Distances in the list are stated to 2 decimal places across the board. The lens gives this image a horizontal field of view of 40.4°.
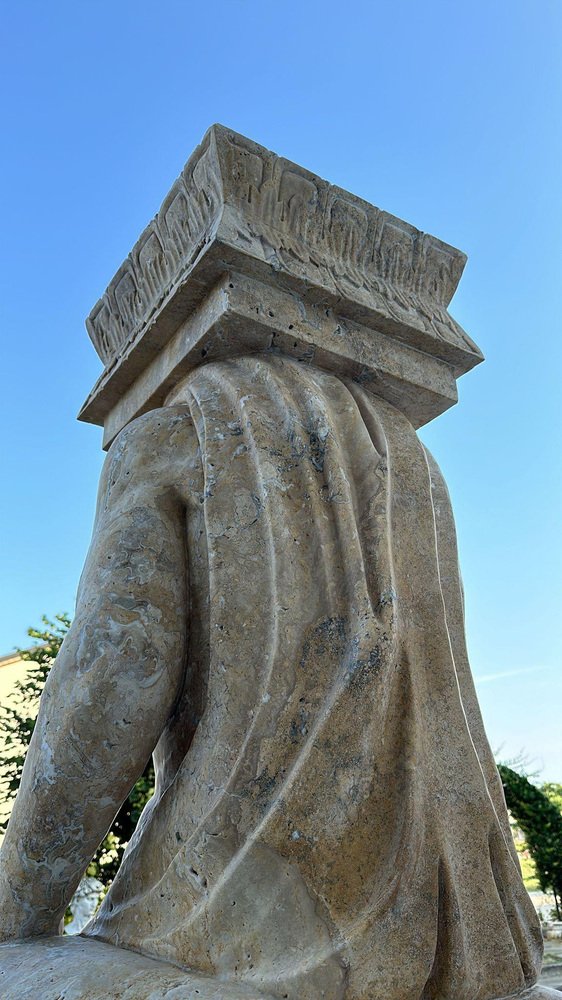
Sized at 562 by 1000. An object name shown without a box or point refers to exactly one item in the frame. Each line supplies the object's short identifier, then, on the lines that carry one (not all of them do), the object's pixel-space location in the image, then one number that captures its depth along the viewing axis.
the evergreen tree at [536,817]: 7.91
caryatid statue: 1.59
